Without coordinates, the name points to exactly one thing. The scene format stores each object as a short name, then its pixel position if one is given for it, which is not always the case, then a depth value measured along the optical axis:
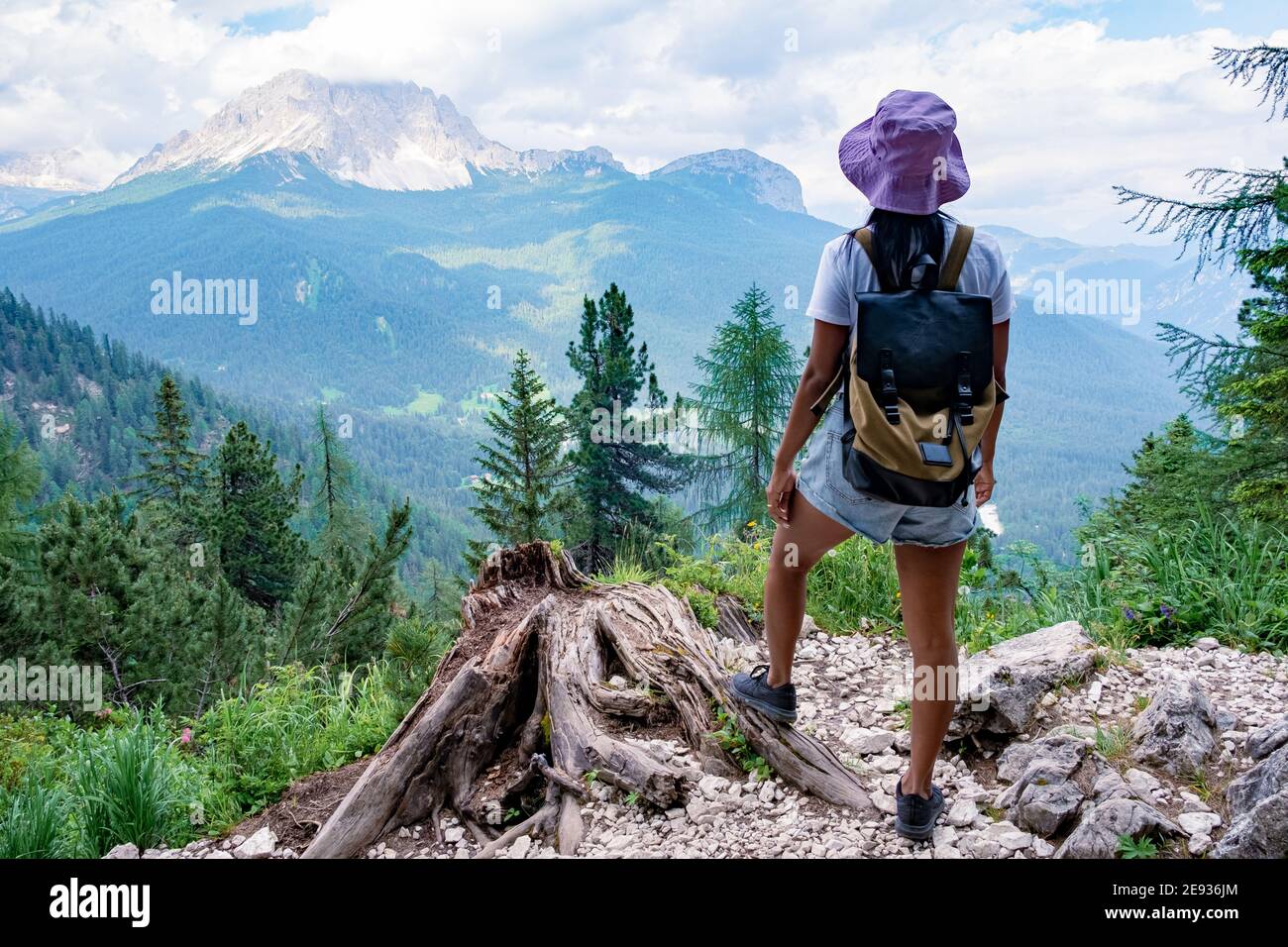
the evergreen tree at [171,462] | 35.91
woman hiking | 2.59
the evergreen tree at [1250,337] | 7.11
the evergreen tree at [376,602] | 13.83
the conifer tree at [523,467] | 24.94
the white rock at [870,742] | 3.91
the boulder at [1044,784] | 3.10
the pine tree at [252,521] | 32.56
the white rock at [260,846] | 3.63
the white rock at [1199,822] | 2.94
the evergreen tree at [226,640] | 15.03
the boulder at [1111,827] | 2.84
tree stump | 3.57
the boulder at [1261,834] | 2.61
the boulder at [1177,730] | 3.39
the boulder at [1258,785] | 2.90
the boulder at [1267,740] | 3.29
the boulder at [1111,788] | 3.06
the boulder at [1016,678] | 3.79
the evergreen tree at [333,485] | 35.81
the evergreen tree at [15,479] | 30.08
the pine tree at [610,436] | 24.02
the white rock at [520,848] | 3.48
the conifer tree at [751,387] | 19.08
